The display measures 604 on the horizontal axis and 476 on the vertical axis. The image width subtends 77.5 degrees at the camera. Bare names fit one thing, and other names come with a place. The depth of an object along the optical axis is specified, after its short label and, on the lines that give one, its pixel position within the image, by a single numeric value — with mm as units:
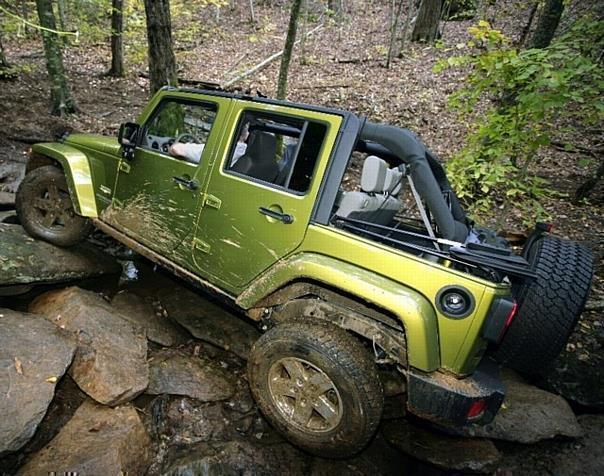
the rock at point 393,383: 3083
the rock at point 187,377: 2846
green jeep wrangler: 2117
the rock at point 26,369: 2156
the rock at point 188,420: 2566
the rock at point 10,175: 5105
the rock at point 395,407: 2982
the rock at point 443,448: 2545
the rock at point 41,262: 3309
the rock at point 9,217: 4289
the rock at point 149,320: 3303
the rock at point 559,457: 2607
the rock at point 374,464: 2521
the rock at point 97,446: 2117
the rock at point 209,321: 3395
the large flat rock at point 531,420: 2745
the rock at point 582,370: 3150
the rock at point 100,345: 2598
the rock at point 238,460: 2310
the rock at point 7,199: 4641
